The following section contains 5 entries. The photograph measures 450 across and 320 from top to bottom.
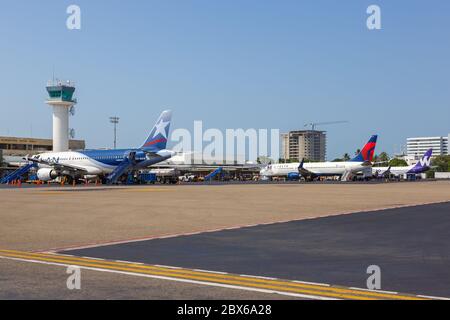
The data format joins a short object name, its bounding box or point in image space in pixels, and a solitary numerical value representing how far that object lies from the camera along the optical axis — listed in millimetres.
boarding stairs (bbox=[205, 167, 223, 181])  131888
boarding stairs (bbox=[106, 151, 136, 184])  76562
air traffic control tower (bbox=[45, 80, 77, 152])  127500
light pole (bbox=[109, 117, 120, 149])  141750
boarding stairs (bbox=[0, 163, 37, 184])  87938
